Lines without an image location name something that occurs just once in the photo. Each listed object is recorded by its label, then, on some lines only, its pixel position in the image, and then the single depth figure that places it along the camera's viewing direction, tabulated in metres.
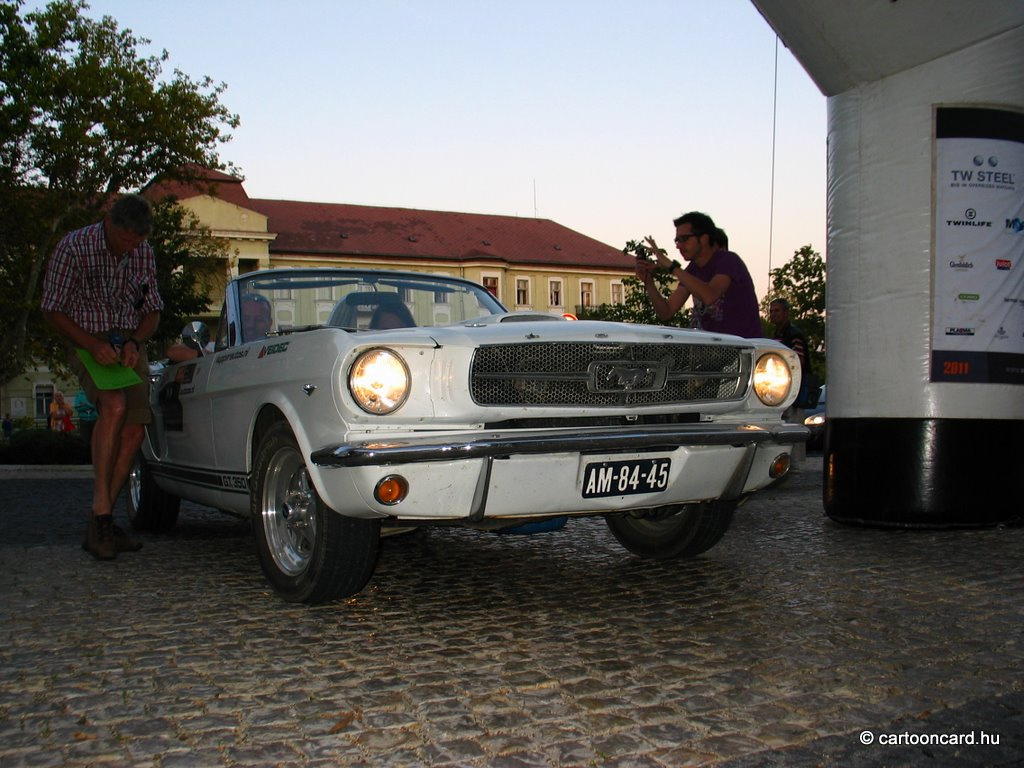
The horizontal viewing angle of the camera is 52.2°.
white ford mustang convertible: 3.69
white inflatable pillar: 5.91
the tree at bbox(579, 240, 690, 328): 27.43
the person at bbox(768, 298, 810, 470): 9.27
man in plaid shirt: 5.53
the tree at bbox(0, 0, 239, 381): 23.06
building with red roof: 58.31
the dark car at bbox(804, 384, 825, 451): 17.56
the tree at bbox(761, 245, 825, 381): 42.28
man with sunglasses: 6.20
